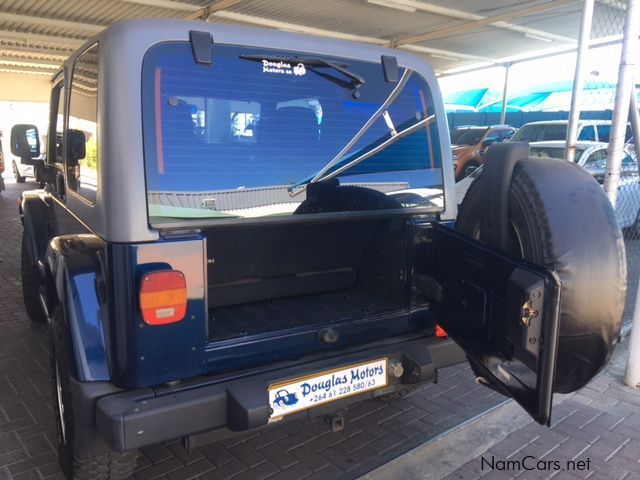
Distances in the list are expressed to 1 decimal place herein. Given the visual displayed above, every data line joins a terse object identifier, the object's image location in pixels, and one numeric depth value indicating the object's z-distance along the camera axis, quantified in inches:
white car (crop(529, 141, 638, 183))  334.3
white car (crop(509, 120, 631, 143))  508.4
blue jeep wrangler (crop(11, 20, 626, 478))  80.7
